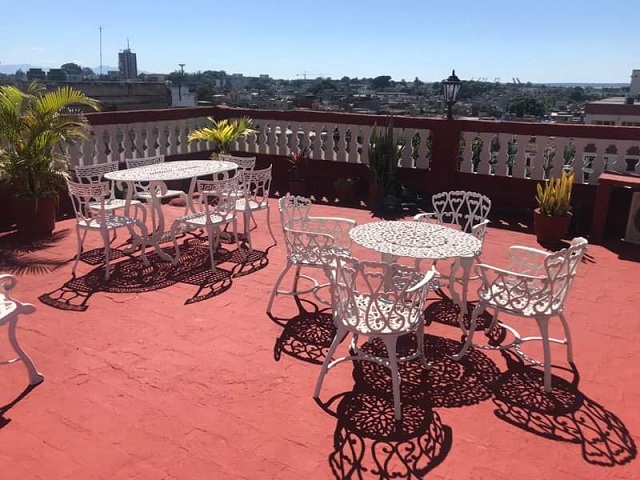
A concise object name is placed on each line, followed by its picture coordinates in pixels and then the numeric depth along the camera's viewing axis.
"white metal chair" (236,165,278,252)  5.79
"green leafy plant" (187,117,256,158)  8.32
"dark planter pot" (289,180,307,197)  8.29
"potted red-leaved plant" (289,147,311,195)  8.23
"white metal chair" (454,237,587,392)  3.20
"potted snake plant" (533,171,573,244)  6.07
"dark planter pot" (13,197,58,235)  6.10
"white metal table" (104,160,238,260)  5.48
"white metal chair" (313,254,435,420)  2.97
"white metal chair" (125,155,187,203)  5.95
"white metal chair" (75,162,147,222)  5.56
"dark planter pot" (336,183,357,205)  7.93
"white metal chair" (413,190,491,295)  4.14
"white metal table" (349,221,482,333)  3.58
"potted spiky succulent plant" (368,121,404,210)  7.45
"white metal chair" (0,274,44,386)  3.21
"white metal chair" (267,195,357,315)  4.06
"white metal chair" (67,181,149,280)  4.88
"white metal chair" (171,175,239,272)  5.19
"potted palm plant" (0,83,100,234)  5.96
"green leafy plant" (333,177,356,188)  7.93
